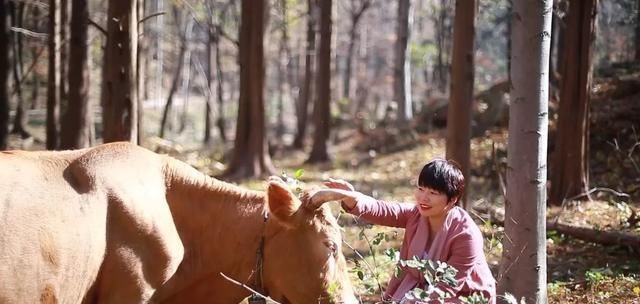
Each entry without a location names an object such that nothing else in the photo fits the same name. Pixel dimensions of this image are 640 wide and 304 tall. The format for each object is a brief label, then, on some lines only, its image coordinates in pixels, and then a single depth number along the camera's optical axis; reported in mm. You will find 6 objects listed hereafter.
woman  4809
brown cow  4492
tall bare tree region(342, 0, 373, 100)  28356
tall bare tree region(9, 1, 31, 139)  20250
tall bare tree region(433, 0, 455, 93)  32000
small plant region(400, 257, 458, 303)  4422
